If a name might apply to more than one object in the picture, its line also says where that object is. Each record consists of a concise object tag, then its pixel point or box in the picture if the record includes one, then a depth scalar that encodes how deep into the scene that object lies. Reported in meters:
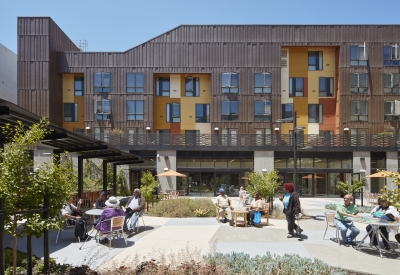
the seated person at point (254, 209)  13.88
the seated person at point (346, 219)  10.37
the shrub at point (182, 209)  16.67
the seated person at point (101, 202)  12.85
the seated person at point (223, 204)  14.76
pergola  6.65
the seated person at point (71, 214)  11.35
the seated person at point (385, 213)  10.02
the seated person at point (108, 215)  10.08
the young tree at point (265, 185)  16.08
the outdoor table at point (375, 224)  9.30
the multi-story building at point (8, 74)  39.94
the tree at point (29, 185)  5.64
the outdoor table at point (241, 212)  13.50
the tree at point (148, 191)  17.84
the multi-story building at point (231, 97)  33.53
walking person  11.33
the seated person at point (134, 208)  12.32
